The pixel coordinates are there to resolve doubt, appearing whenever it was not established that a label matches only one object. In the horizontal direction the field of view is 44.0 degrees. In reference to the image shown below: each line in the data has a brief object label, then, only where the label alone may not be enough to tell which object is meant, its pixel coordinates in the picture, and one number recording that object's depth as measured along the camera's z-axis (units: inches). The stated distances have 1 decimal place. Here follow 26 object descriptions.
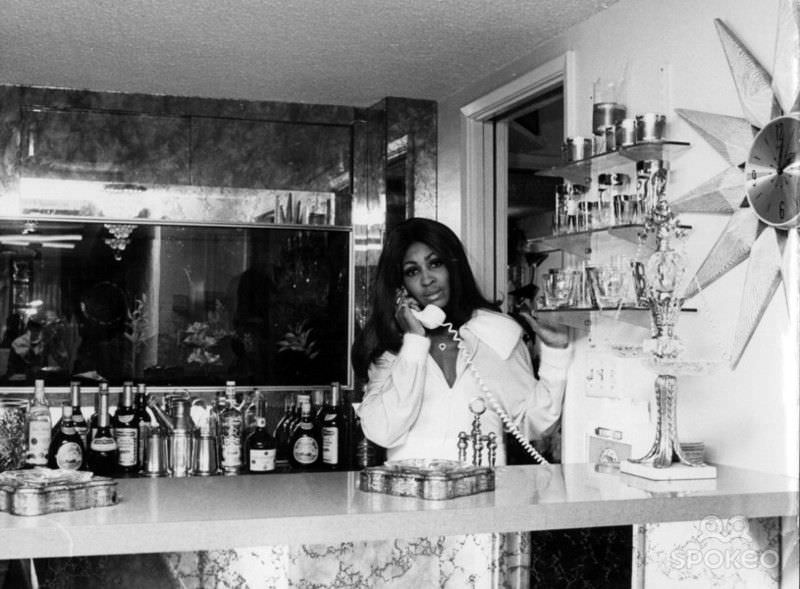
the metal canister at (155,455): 143.8
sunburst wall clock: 84.0
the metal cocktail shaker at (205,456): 145.0
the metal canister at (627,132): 101.7
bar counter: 60.6
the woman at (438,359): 118.7
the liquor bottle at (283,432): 157.9
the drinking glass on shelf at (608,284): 99.7
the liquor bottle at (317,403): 160.0
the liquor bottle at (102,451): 143.6
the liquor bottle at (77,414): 141.4
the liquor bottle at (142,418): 146.4
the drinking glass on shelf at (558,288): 107.7
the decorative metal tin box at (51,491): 62.6
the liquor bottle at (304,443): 153.2
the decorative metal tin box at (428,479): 72.2
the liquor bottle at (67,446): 141.5
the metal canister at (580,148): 112.0
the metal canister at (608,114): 108.3
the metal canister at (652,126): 99.3
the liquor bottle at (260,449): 147.4
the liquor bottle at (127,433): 144.2
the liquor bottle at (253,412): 155.2
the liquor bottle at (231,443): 145.1
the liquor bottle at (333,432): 154.6
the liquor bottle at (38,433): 129.6
